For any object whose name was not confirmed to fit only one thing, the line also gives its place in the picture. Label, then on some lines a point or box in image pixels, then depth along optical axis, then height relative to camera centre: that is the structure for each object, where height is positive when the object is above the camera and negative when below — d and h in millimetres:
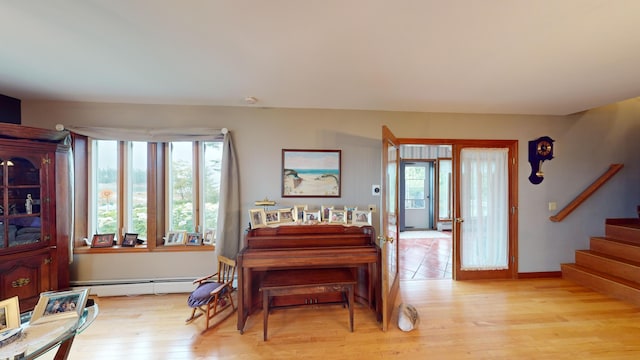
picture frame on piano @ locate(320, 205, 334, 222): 2804 -398
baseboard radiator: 2777 -1313
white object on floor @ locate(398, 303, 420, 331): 2157 -1356
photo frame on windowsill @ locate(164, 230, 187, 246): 2945 -743
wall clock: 3199 +375
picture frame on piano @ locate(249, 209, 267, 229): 2531 -426
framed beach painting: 3027 +108
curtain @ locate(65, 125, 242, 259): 2750 +240
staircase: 2670 -1114
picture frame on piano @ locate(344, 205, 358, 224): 2760 -409
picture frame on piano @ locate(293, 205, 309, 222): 2729 -383
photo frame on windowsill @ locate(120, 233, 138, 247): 2871 -747
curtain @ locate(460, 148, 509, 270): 3258 -458
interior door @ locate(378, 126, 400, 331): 2170 -464
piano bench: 2072 -988
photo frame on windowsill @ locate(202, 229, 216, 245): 2980 -743
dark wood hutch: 2201 -307
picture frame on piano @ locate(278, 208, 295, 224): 2684 -419
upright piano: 2189 -748
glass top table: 1062 -798
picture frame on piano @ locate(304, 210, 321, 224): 2721 -445
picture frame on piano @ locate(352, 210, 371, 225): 2711 -457
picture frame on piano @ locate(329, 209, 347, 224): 2721 -437
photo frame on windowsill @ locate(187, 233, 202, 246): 2945 -759
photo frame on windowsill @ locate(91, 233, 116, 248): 2826 -740
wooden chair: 2209 -1166
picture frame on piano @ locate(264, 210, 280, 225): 2619 -422
